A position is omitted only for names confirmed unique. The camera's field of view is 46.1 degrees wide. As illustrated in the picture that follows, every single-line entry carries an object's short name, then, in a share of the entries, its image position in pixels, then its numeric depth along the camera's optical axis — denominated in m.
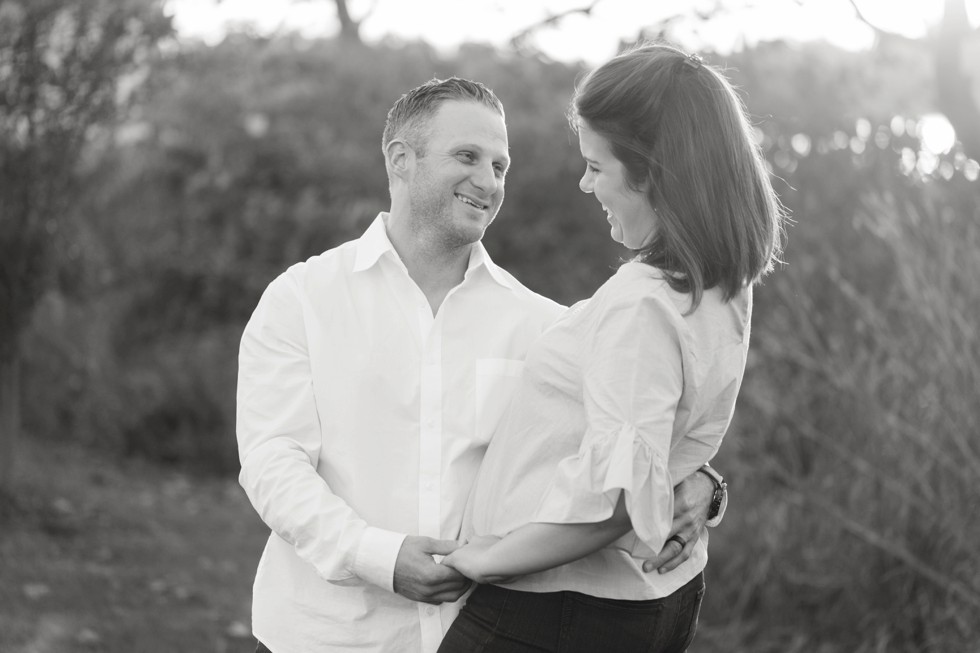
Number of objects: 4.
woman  2.26
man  2.74
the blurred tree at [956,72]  6.88
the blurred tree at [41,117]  6.96
